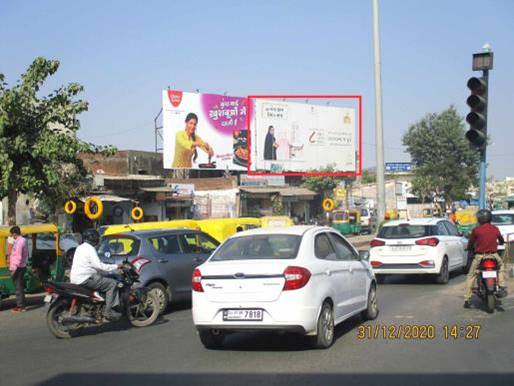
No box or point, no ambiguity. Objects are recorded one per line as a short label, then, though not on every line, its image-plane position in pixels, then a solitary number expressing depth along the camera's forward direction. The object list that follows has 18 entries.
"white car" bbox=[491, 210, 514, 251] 21.00
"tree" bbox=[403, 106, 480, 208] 57.91
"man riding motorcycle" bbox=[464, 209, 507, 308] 10.30
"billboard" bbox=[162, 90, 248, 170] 43.09
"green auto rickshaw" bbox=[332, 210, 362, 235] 43.59
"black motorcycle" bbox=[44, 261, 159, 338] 9.27
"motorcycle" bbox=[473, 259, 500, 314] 10.01
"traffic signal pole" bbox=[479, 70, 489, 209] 12.35
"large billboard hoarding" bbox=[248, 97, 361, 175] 44.97
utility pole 22.31
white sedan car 7.36
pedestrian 12.54
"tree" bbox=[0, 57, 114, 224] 15.44
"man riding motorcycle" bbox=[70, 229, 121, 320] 9.38
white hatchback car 14.48
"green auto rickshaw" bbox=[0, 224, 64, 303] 13.80
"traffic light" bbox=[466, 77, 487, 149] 11.87
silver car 11.15
